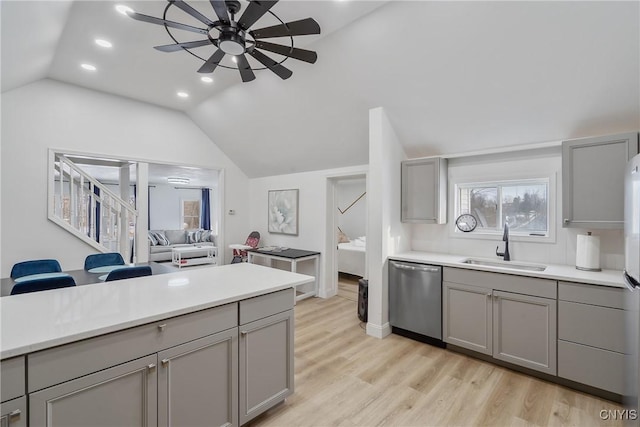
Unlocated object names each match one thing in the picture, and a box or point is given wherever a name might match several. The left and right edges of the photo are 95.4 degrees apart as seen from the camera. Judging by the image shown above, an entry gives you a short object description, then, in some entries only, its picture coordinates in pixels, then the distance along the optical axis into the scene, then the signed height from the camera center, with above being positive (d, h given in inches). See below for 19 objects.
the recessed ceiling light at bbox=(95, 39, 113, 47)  118.0 +70.3
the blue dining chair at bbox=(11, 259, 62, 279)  105.7 -20.6
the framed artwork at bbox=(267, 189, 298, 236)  209.0 +1.7
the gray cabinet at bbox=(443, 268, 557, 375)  96.6 -36.7
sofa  296.8 -30.1
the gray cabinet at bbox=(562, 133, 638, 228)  92.7 +12.0
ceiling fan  66.1 +46.6
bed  222.8 -34.8
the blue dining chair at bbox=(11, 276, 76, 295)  72.6 -18.4
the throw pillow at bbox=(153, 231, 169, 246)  318.3 -26.9
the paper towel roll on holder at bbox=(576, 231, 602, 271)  99.8 -13.0
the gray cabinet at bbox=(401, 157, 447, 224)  133.8 +11.4
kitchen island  44.8 -25.8
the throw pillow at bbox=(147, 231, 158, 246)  308.9 -28.3
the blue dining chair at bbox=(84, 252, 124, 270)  121.7 -20.1
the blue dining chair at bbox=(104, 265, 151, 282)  89.9 -18.9
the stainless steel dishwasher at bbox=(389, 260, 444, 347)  121.2 -37.4
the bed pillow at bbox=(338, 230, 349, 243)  270.9 -22.3
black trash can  147.3 -44.1
